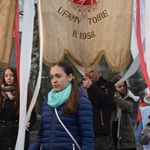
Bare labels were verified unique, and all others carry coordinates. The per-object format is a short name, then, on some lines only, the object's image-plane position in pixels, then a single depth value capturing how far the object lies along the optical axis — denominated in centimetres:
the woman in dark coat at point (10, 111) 834
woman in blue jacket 610
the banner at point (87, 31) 751
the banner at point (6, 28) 725
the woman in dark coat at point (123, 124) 944
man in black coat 833
